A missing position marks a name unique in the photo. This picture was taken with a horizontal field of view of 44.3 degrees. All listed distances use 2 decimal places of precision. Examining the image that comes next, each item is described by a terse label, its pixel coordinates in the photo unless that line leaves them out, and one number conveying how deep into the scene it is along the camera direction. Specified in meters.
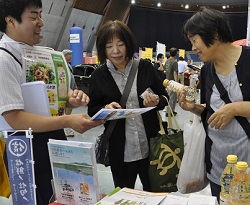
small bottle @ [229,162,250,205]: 1.13
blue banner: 1.21
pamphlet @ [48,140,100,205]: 1.23
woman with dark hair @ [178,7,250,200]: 1.52
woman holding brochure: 1.97
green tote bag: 1.93
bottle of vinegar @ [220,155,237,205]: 1.21
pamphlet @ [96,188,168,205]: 1.25
